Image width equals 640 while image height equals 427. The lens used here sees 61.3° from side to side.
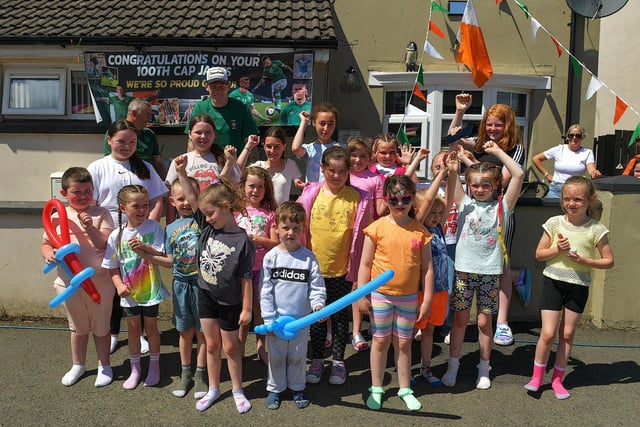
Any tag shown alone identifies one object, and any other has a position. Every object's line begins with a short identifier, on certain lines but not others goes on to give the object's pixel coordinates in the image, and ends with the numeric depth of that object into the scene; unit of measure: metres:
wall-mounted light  8.34
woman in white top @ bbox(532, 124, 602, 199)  6.68
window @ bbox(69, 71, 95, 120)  8.14
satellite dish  7.88
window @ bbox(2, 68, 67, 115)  8.12
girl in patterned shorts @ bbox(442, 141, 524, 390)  3.84
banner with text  7.34
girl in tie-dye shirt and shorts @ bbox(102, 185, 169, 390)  3.71
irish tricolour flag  7.90
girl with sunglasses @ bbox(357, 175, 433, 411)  3.48
